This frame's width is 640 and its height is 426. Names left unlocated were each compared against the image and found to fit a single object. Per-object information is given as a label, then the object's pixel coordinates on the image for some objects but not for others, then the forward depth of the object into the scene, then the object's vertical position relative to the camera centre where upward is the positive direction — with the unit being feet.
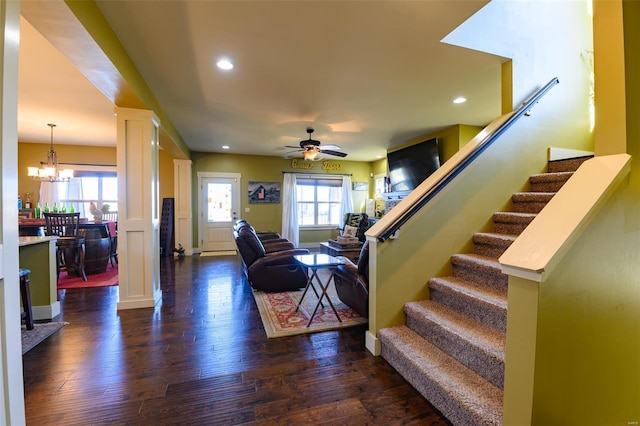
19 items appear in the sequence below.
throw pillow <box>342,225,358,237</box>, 20.64 -1.69
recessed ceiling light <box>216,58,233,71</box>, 8.75 +4.86
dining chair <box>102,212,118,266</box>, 17.29 -2.19
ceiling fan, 15.45 +3.54
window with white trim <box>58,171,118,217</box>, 21.52 +1.63
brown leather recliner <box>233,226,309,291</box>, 12.09 -2.59
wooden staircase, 4.87 -2.70
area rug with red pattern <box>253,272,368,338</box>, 8.73 -3.83
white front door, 23.66 +0.07
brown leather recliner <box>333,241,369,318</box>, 8.54 -2.46
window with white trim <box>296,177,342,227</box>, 26.40 +0.84
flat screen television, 17.16 +3.12
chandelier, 16.56 +2.49
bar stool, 8.01 -2.70
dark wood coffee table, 16.81 -2.70
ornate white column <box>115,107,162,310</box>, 10.25 +0.08
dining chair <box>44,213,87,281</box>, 13.91 -1.51
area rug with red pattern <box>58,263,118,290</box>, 13.28 -3.67
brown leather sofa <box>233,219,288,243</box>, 17.52 -1.85
